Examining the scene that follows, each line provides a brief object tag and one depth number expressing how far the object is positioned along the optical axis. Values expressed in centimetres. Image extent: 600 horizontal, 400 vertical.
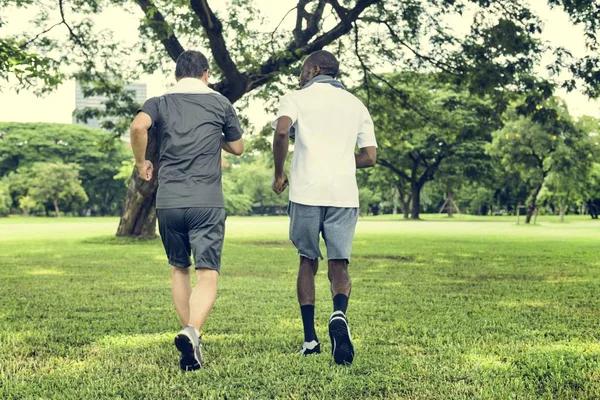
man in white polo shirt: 465
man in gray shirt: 446
